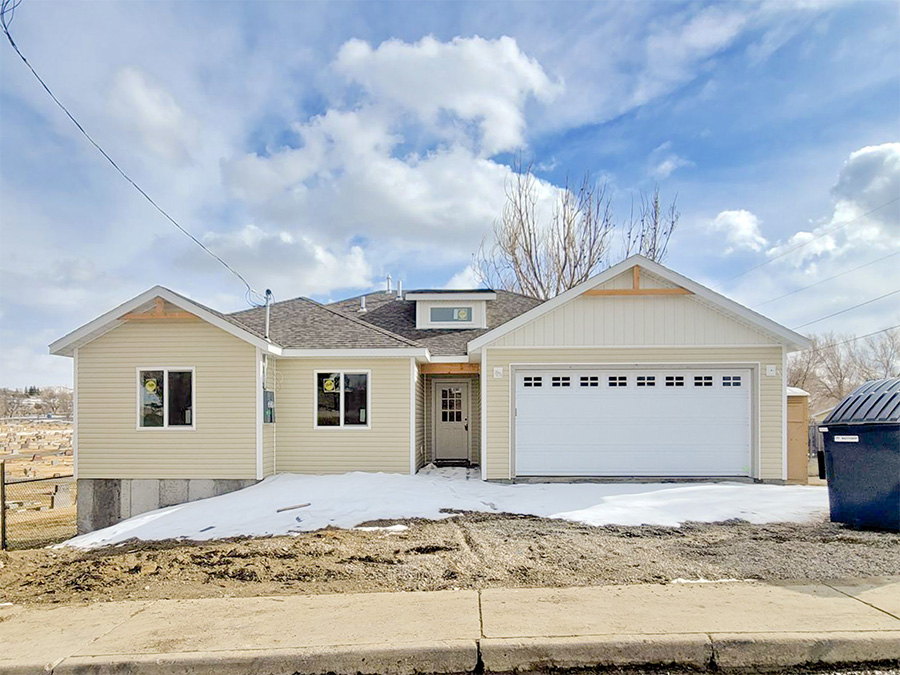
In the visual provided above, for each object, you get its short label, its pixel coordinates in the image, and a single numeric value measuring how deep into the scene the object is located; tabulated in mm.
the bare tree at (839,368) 42656
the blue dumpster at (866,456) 7547
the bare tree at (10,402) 91331
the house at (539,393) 12055
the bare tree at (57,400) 103375
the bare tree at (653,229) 27984
